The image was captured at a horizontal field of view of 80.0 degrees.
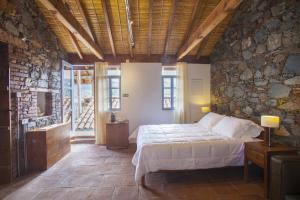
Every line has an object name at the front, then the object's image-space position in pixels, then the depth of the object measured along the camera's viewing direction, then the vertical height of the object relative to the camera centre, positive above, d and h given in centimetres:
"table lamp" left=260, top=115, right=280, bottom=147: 262 -38
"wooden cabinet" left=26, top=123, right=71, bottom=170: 350 -101
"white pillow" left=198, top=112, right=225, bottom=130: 406 -56
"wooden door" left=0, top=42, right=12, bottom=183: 302 -36
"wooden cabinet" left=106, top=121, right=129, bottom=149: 493 -106
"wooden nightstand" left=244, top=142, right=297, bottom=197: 247 -84
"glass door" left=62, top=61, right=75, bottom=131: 535 +21
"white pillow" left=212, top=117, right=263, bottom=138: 322 -61
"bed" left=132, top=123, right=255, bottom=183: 281 -92
